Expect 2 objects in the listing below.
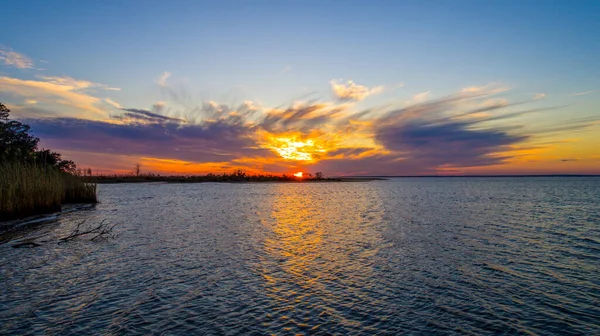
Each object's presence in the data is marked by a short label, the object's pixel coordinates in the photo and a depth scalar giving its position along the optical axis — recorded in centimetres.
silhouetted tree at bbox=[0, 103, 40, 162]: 4381
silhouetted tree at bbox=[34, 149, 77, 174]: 5041
